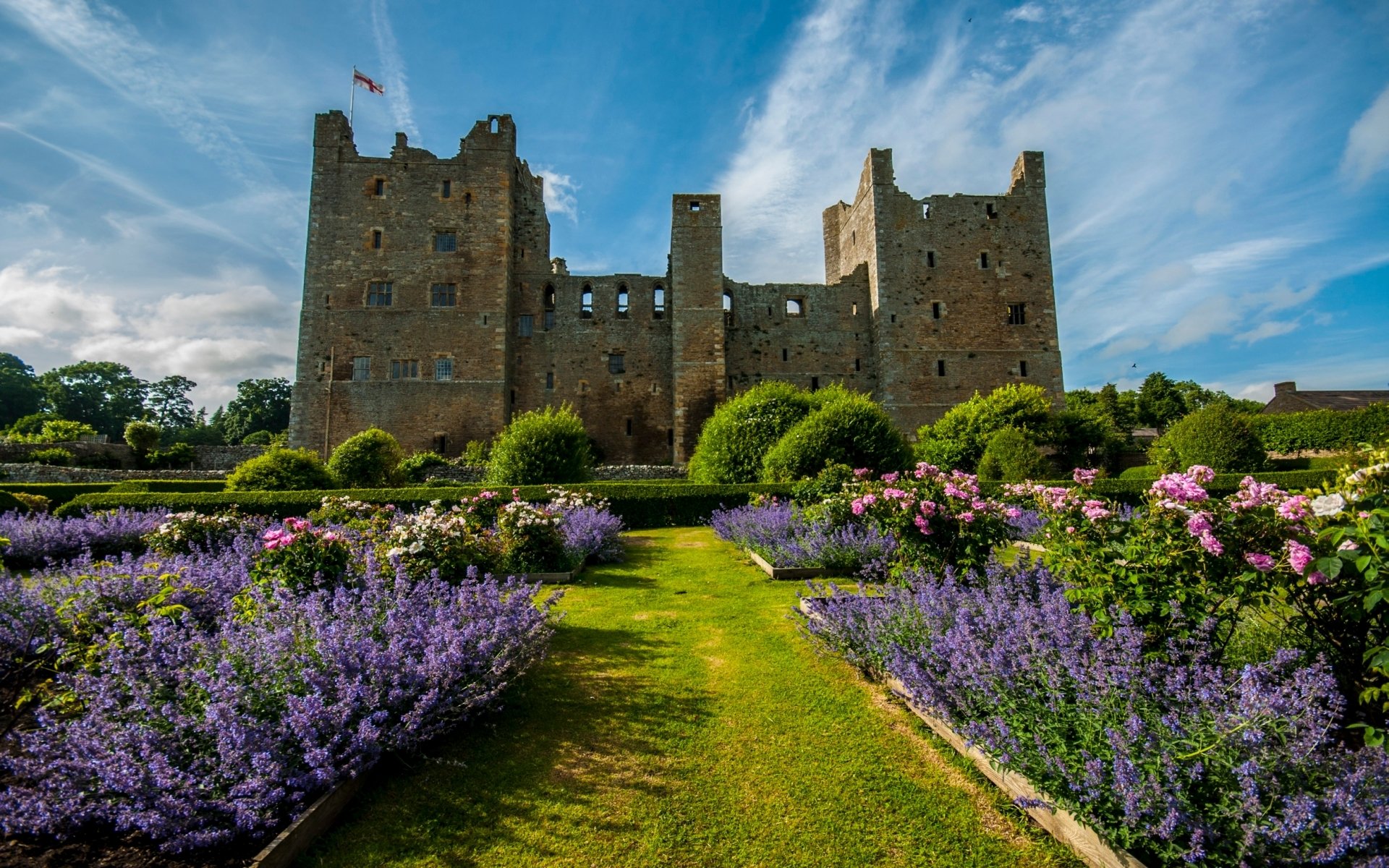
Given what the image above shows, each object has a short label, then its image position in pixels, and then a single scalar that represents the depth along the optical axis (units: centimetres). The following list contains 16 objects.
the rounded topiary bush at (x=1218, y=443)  1950
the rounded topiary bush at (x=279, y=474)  1526
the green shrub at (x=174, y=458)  2831
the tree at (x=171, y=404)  6831
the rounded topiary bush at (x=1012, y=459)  1711
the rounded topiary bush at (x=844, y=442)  1392
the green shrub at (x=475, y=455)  2498
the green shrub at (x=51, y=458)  2386
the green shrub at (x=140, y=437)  2878
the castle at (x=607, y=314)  2783
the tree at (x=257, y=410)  6091
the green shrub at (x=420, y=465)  2305
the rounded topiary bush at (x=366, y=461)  1788
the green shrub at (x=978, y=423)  2150
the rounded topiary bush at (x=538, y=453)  1630
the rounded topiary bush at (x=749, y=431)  1653
